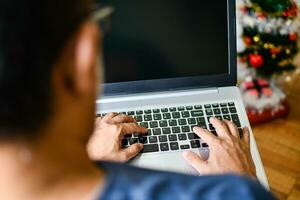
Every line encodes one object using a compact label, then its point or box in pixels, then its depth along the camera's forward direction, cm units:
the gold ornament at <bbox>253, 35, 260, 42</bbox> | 165
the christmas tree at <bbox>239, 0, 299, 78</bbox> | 162
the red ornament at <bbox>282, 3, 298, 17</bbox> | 162
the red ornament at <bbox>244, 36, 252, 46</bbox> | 166
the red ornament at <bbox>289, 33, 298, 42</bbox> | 167
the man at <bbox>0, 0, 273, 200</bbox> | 41
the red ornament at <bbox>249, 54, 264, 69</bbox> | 167
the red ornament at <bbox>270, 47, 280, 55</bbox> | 167
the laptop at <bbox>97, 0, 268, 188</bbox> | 93
